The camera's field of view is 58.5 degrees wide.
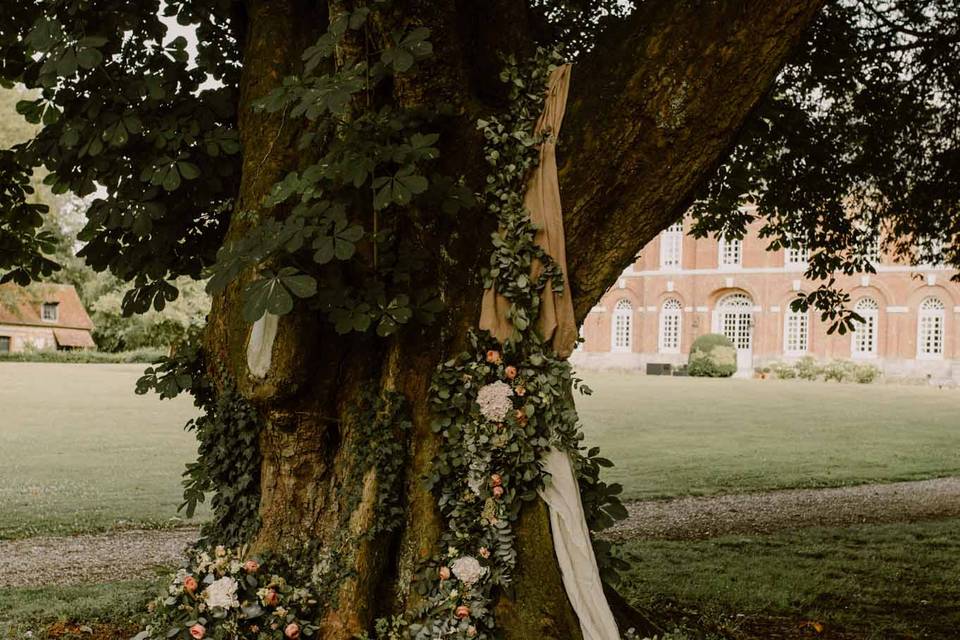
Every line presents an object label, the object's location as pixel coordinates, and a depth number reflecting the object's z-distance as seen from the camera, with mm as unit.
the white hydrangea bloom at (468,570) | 3943
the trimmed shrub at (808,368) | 38156
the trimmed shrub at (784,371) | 39000
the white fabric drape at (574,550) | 4008
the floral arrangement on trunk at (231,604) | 4059
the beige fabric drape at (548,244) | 4098
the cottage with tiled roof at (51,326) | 51094
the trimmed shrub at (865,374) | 37219
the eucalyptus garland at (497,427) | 3994
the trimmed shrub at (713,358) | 38812
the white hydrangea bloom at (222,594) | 4031
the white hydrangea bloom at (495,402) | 4035
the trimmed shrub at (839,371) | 37469
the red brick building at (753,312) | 39219
